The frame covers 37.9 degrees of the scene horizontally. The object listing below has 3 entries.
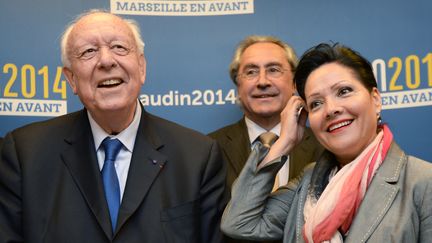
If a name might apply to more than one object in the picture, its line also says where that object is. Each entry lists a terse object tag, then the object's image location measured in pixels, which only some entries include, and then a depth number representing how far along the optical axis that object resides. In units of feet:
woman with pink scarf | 6.69
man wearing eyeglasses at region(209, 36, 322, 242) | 11.23
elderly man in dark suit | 7.59
